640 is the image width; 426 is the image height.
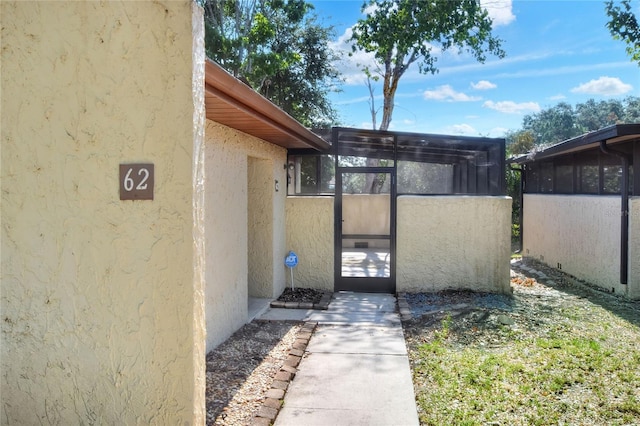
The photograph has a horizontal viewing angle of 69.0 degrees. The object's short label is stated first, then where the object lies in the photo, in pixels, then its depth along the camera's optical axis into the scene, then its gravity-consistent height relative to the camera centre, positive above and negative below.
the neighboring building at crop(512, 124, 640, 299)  8.96 +0.04
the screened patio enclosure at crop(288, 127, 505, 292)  9.46 +0.57
